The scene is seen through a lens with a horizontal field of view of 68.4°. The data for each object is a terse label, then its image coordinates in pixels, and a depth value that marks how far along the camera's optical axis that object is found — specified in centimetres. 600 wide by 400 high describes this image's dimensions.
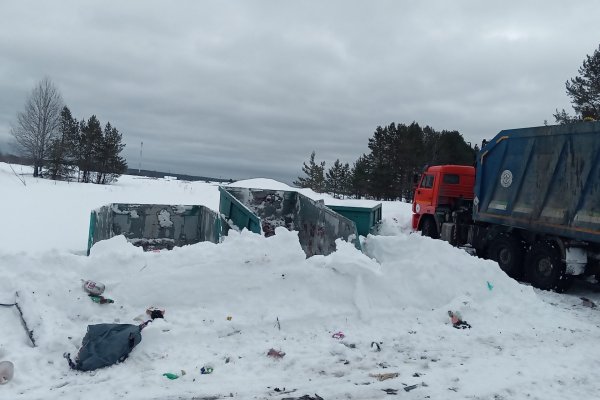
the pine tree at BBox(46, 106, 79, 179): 4156
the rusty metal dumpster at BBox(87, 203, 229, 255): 898
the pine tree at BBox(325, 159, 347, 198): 6009
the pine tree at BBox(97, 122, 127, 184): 4650
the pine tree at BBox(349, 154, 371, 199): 4597
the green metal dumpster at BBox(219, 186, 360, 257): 823
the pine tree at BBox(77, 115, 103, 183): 4525
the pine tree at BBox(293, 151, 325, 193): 5784
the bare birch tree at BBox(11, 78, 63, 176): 4192
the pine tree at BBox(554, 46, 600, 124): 2680
